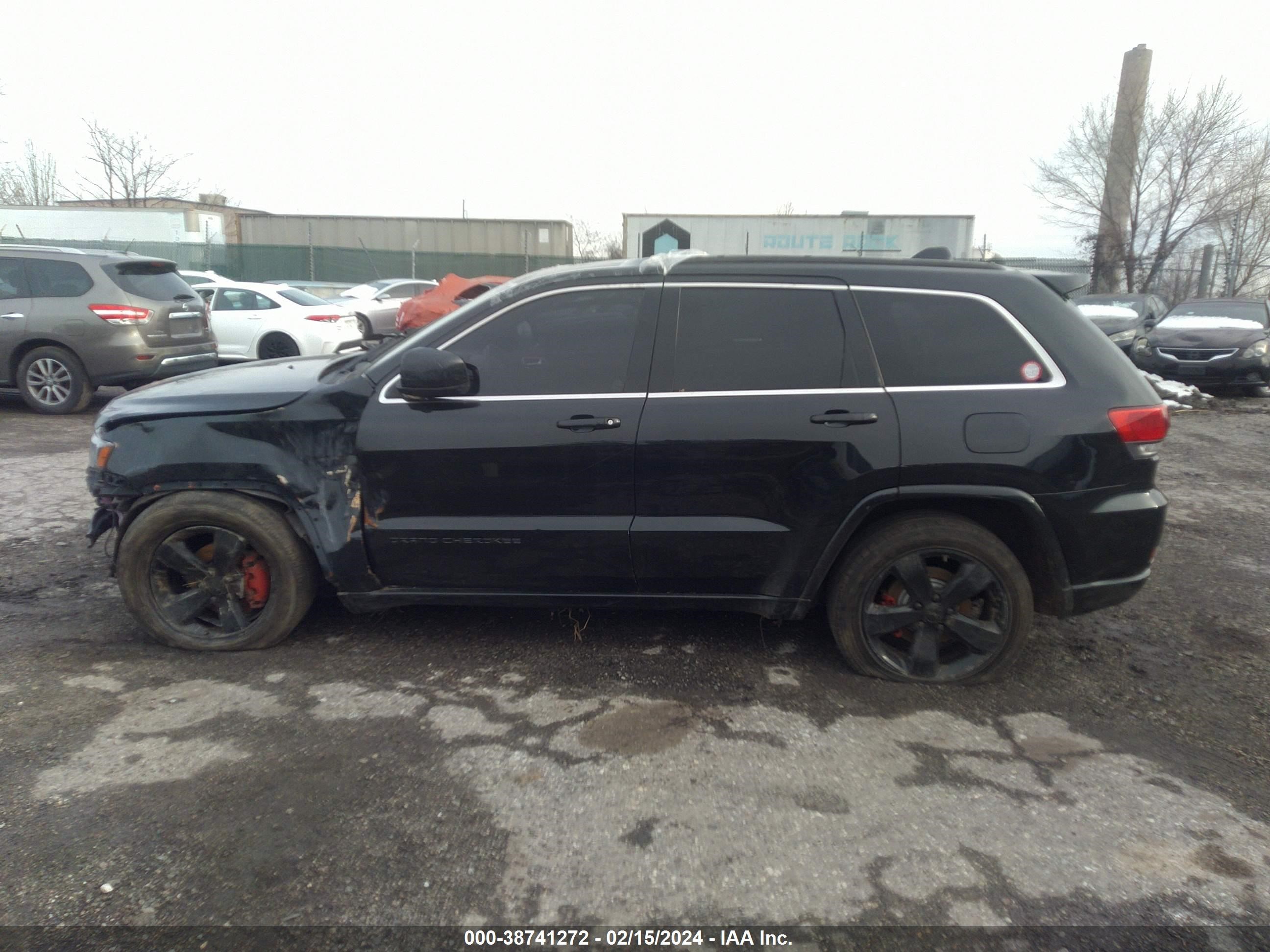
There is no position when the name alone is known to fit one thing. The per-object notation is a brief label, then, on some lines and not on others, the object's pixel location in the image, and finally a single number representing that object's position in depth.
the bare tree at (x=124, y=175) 41.88
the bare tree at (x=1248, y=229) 25.31
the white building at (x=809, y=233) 22.14
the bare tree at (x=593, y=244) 40.66
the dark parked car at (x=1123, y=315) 14.38
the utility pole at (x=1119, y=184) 26.50
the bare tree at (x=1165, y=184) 25.48
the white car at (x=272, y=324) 12.16
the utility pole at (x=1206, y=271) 26.36
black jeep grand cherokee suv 3.36
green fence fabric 28.45
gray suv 8.95
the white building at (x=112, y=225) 29.27
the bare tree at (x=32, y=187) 42.81
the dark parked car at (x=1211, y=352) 12.43
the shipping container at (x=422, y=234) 30.20
